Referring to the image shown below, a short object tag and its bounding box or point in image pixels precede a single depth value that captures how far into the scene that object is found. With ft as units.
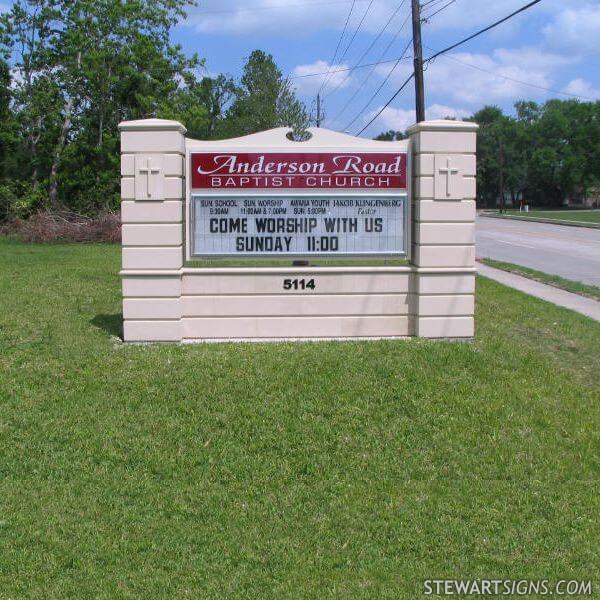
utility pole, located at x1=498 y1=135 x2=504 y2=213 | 277.23
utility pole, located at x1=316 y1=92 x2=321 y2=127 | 161.27
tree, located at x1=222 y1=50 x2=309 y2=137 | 137.80
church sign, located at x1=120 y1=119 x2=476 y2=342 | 27.32
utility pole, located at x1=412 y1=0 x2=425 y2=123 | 77.41
